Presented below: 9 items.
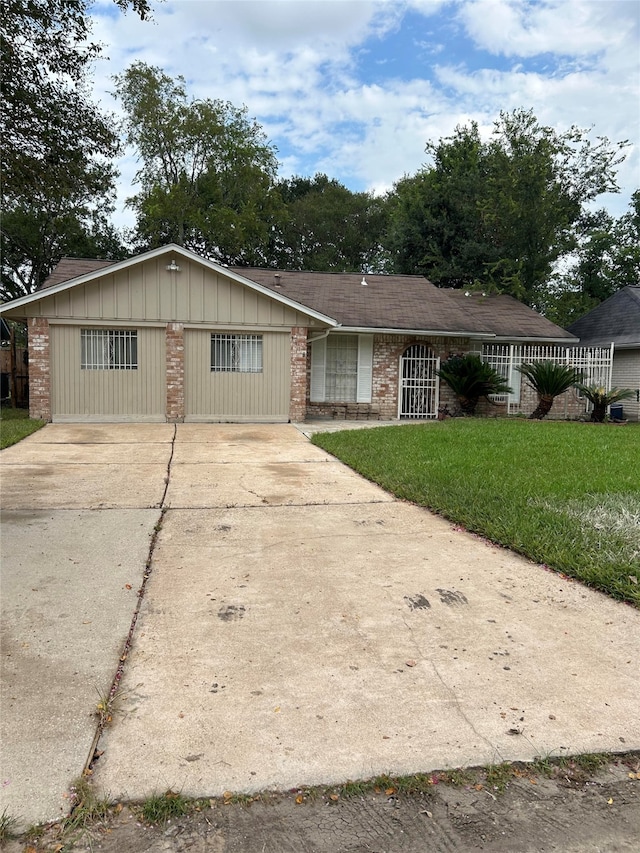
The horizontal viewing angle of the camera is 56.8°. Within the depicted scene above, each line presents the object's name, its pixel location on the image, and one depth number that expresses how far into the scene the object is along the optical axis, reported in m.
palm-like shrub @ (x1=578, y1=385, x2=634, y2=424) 14.92
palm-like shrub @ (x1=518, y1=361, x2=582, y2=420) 14.79
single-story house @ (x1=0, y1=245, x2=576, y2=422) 13.54
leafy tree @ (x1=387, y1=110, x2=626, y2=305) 23.69
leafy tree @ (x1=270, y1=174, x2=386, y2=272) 34.31
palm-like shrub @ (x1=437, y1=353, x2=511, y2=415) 15.30
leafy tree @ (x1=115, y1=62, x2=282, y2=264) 28.88
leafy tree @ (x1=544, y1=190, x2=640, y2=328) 26.77
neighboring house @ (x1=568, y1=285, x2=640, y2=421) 17.97
